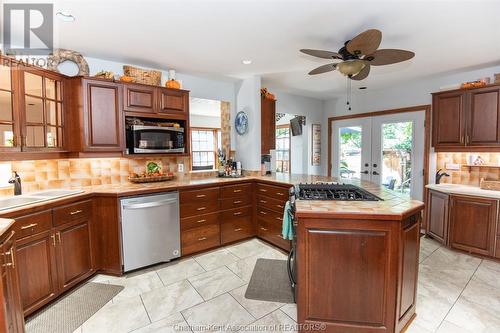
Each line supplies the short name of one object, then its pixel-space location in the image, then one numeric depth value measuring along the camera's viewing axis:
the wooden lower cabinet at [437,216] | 3.37
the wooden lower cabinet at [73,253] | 2.26
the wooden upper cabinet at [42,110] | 2.27
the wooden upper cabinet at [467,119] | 3.13
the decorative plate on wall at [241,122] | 4.04
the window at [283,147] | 6.21
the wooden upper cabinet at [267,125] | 4.10
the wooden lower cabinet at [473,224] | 2.98
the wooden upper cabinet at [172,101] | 3.16
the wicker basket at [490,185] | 3.15
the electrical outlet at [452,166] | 3.77
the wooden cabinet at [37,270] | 1.93
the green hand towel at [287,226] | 2.18
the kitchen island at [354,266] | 1.64
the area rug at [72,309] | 1.92
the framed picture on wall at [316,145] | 5.64
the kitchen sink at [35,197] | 2.20
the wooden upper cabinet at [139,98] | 2.90
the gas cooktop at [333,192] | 2.03
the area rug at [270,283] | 2.29
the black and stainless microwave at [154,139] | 2.96
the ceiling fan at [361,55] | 1.95
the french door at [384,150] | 4.25
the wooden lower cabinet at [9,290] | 1.31
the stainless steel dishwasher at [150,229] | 2.66
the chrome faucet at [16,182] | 2.37
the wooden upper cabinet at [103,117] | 2.69
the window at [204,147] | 4.05
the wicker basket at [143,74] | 3.10
